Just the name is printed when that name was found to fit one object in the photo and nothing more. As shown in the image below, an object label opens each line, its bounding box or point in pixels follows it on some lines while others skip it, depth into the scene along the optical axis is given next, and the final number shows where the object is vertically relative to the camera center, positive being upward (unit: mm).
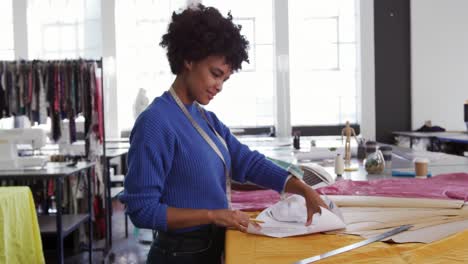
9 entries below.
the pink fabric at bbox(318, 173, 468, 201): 1881 -324
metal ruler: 1188 -342
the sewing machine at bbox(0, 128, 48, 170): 3604 -228
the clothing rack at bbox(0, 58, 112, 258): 4223 +193
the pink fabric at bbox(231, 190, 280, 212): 1798 -337
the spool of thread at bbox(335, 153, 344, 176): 2697 -304
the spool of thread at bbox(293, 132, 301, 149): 4852 -314
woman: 1241 -112
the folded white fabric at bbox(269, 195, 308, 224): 1479 -295
